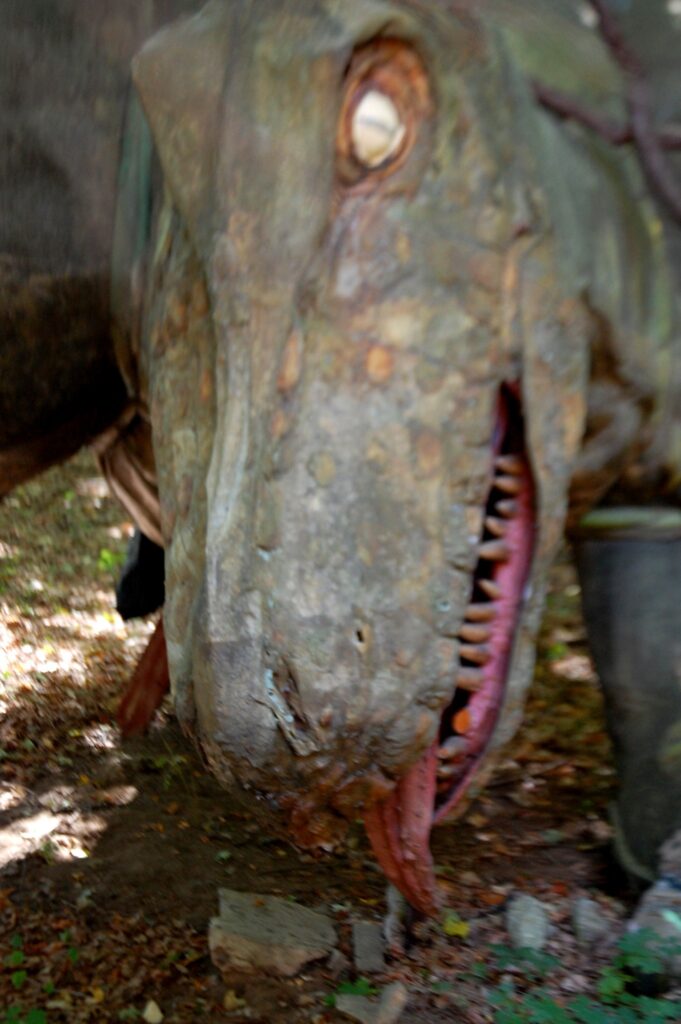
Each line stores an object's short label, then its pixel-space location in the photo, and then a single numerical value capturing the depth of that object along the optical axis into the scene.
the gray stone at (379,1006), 2.51
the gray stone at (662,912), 2.57
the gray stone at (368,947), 2.74
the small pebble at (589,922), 2.73
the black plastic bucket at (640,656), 2.72
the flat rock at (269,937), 2.77
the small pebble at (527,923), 2.74
